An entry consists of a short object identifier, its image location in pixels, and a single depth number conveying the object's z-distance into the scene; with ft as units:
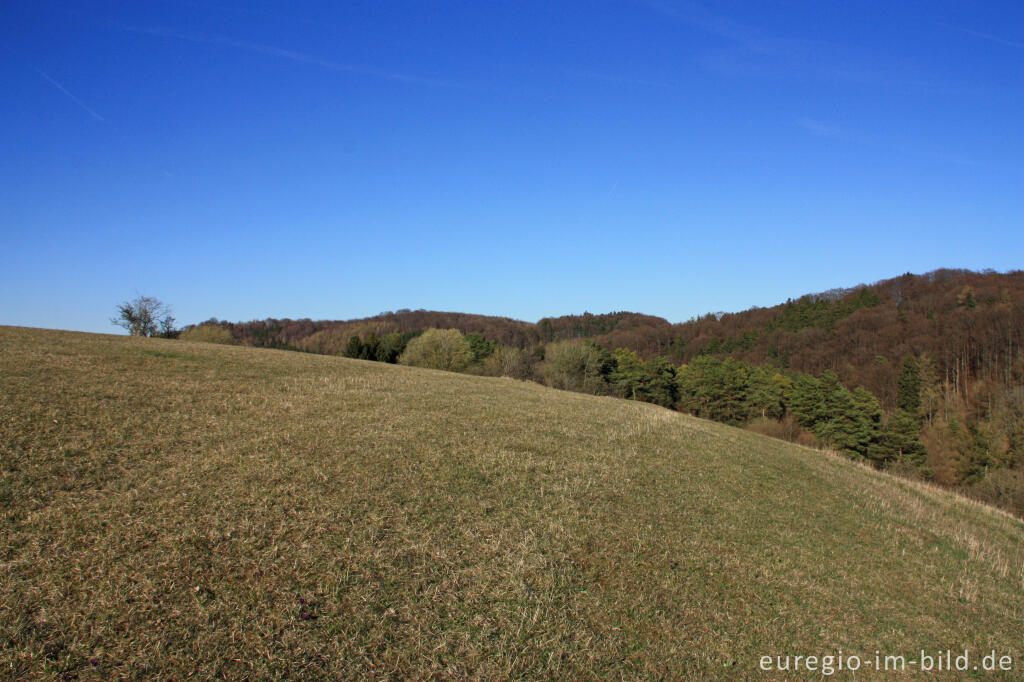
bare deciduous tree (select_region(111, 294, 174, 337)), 167.12
